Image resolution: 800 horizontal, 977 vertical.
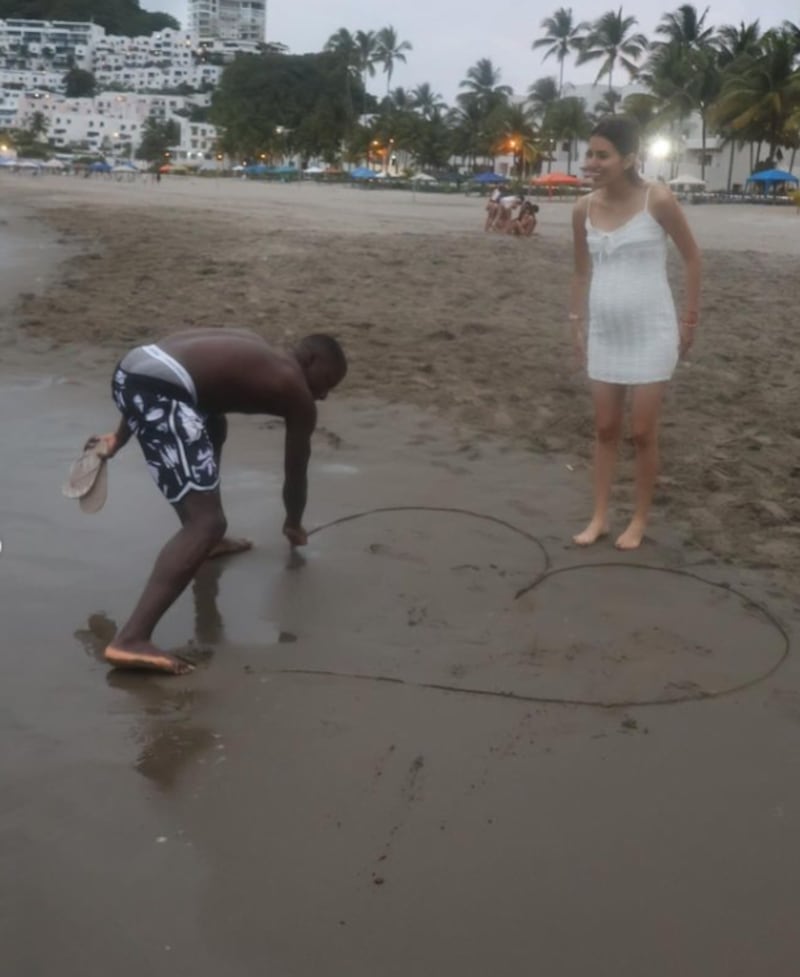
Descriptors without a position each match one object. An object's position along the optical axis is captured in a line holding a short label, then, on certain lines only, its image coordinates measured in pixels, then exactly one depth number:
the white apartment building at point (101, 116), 179.62
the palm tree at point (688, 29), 69.50
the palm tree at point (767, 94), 52.06
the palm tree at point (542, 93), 84.75
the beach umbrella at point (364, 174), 76.69
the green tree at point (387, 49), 112.56
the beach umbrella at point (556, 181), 57.56
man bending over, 3.20
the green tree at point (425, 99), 110.59
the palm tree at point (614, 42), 78.12
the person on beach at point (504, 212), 21.19
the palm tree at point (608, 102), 76.00
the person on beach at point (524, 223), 19.55
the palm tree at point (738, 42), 63.12
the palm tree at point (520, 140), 76.88
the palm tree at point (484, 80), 96.94
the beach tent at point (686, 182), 55.44
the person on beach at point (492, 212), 21.57
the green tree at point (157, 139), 139.88
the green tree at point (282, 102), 104.56
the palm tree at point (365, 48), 111.39
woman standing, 3.80
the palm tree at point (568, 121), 75.69
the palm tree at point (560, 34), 93.00
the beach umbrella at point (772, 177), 52.44
